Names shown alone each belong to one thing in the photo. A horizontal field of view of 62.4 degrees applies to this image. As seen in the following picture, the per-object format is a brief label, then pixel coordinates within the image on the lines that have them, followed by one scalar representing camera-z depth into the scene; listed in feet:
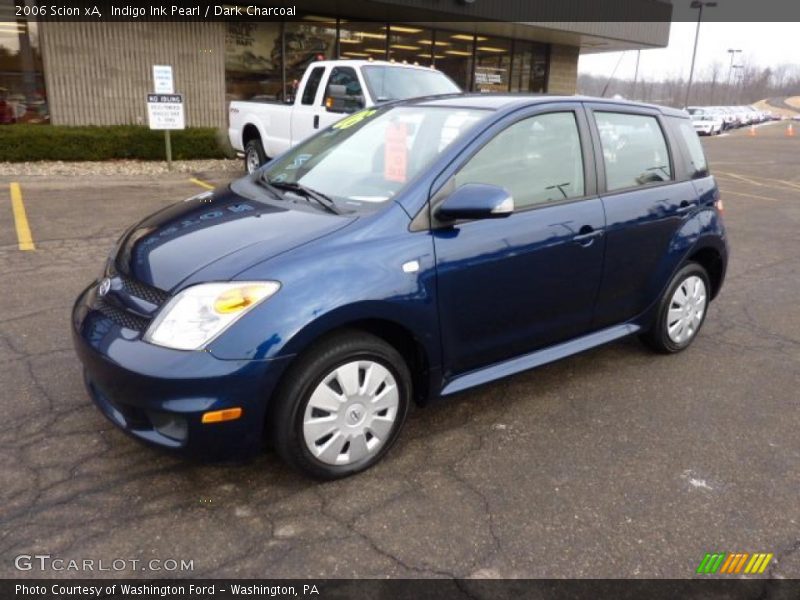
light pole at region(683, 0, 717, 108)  136.82
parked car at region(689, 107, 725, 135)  125.08
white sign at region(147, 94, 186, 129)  36.83
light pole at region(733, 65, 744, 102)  381.01
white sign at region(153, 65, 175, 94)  35.95
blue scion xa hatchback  8.42
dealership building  43.60
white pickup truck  29.04
